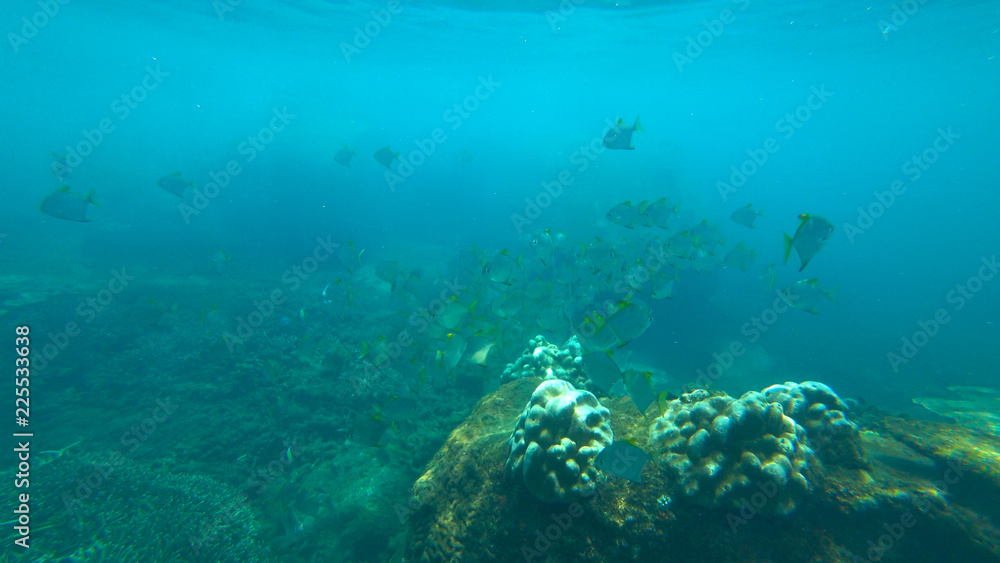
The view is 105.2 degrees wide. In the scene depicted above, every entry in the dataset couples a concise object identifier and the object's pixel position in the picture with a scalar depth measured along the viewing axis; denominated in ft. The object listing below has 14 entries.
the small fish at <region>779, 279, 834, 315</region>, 20.01
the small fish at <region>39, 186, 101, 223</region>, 23.18
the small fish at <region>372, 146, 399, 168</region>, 36.68
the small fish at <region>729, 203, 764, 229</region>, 29.94
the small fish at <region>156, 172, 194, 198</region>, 31.42
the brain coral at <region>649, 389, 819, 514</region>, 10.97
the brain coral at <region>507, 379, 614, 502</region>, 11.15
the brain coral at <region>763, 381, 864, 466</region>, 13.15
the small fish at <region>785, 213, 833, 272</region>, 16.25
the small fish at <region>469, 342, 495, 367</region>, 16.99
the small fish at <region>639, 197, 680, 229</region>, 25.00
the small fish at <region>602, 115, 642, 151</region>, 25.64
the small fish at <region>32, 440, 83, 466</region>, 19.80
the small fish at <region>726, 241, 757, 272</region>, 29.48
